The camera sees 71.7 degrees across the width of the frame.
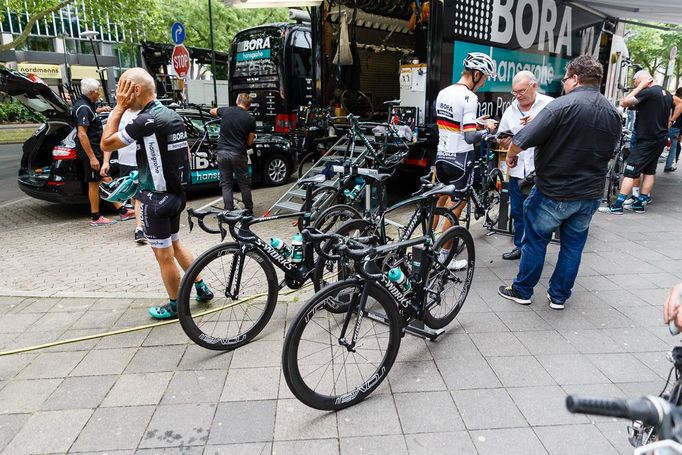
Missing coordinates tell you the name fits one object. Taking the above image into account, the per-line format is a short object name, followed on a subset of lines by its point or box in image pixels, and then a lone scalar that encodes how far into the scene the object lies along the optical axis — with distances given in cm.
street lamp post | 1349
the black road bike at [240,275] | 335
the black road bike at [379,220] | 362
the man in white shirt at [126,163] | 594
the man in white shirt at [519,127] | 472
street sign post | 1081
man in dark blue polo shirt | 367
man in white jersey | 482
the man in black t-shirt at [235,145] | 713
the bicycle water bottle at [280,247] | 359
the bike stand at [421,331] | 358
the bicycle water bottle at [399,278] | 308
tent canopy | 876
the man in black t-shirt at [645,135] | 725
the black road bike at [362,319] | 267
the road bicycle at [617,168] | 805
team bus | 689
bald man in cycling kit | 352
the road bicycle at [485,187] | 621
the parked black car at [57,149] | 684
